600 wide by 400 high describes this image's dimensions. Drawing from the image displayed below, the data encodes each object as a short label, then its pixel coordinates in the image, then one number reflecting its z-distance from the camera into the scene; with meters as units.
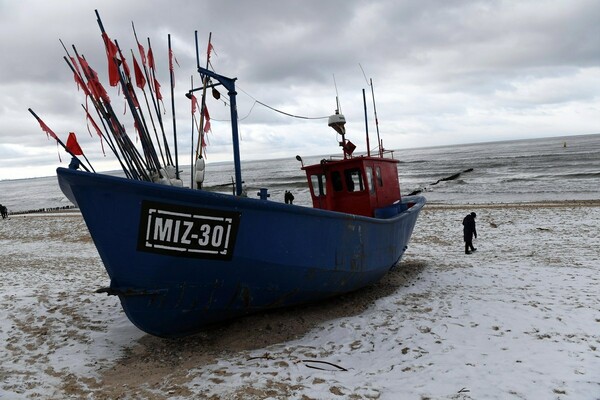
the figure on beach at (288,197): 24.94
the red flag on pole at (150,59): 7.11
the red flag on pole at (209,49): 7.29
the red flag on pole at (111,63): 6.16
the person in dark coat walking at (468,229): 13.09
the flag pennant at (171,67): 7.23
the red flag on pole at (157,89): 7.15
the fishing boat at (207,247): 5.06
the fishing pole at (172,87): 7.22
